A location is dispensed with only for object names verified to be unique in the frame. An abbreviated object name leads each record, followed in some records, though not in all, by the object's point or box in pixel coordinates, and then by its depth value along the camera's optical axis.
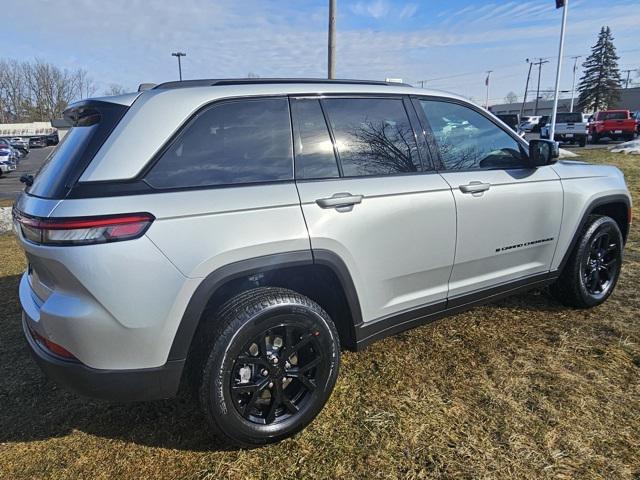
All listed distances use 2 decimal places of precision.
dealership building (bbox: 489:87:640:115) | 68.25
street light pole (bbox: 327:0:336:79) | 10.81
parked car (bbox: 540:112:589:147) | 25.16
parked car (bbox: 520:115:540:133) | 42.35
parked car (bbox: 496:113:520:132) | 26.03
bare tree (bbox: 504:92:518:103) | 136.62
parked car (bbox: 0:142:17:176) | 20.11
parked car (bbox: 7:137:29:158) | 37.25
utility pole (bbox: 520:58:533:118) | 77.16
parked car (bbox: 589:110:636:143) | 26.66
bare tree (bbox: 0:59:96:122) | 86.25
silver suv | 1.97
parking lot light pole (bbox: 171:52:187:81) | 38.25
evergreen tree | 61.78
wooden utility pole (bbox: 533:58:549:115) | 76.25
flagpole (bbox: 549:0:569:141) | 19.21
